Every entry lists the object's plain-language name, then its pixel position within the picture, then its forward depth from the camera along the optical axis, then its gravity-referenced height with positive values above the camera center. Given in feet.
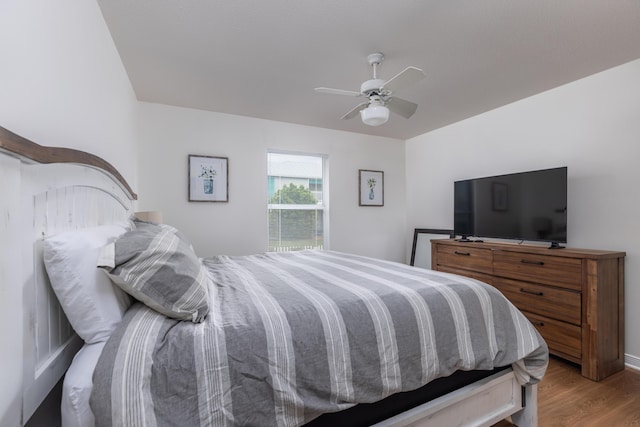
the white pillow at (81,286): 3.14 -0.80
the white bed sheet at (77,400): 2.70 -1.70
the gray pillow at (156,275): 3.21 -0.71
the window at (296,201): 12.93 +0.49
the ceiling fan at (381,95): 6.29 +2.79
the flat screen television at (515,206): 8.52 +0.19
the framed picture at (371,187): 14.49 +1.21
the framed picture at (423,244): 13.71 -1.55
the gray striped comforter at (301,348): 2.89 -1.64
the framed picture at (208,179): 11.19 +1.27
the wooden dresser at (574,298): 7.20 -2.26
